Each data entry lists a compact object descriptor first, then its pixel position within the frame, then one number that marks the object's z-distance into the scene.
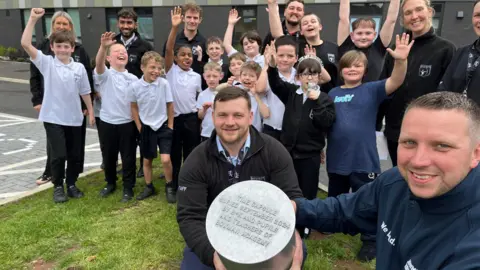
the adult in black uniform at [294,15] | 4.69
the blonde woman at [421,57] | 3.52
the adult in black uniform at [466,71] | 3.18
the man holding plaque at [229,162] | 2.68
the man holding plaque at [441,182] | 1.39
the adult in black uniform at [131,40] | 5.31
